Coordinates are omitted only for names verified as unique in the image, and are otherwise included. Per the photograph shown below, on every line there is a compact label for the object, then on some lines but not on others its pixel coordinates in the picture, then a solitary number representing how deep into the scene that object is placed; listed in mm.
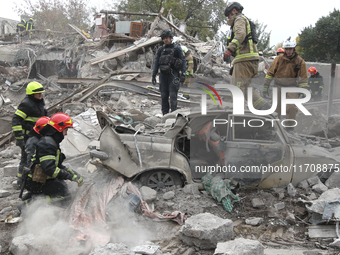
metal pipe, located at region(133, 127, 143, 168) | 3976
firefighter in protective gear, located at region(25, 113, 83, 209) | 3328
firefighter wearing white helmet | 5402
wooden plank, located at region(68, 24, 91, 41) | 15594
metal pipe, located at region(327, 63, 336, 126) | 6248
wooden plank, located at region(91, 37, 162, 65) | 12121
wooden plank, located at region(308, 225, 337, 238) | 3451
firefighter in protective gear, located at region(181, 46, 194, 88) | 8117
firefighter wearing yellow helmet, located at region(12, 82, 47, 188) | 4336
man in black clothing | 6266
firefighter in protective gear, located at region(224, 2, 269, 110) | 4945
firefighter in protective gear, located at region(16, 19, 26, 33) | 18039
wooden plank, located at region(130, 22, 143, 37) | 15086
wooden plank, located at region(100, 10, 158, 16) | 14750
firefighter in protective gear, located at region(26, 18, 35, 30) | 17930
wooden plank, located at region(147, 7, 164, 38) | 13391
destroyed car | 4023
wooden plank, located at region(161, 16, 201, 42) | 14428
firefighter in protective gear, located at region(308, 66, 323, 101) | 7312
